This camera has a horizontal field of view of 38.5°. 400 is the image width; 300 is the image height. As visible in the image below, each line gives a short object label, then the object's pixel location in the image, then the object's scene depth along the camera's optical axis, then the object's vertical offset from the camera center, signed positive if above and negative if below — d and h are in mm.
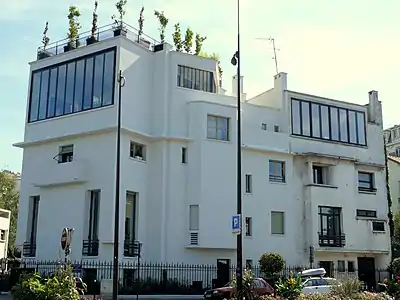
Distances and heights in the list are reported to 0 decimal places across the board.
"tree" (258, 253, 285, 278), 31297 -201
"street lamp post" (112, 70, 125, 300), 20952 -53
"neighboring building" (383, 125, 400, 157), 73750 +16279
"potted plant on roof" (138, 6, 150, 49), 34469 +13141
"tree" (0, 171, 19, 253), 61062 +6240
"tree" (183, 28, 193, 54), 41969 +15779
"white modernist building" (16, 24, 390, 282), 31438 +5355
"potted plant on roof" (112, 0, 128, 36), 32688 +13053
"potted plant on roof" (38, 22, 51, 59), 35878 +12873
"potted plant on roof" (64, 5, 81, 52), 34844 +14588
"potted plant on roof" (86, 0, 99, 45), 33841 +12997
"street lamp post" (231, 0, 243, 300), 18484 +386
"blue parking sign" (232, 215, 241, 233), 19203 +1187
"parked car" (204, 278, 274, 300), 23983 -1280
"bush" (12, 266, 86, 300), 15797 -847
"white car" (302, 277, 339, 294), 25678 -1073
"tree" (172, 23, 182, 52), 41362 +15811
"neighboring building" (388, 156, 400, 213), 55906 +8043
